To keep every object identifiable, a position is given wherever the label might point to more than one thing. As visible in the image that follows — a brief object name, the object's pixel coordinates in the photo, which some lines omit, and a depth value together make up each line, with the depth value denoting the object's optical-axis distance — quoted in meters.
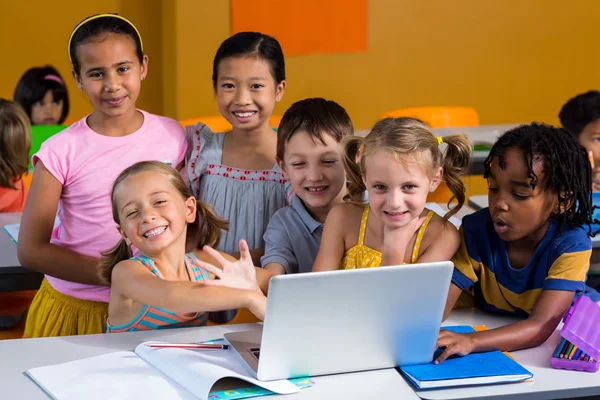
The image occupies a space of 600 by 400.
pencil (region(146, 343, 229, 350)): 3.12
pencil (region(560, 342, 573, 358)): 3.10
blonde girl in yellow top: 3.27
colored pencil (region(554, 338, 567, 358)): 3.11
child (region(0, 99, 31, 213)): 4.59
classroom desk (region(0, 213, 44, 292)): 3.73
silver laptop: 2.92
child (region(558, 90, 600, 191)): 4.83
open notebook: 2.94
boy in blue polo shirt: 3.54
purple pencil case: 3.07
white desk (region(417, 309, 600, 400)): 2.97
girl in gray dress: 3.72
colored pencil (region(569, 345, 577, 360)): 3.09
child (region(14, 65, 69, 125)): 6.49
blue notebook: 2.99
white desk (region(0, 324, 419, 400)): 2.95
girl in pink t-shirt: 3.64
